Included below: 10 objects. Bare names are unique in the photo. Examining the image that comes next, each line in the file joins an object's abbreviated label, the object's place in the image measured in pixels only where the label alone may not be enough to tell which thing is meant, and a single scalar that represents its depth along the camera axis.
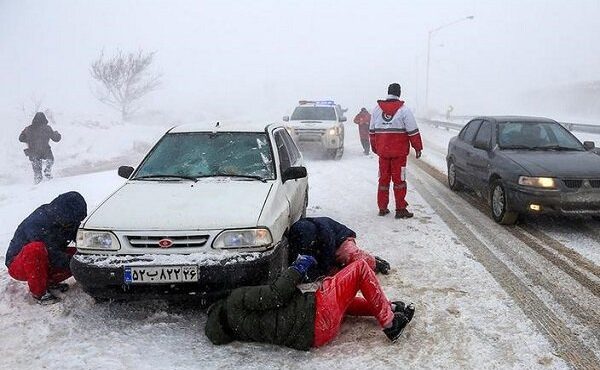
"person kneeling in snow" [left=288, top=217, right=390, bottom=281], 4.26
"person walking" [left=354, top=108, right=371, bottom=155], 16.47
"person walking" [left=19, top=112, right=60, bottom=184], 11.49
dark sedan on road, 5.96
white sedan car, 3.50
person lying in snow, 3.22
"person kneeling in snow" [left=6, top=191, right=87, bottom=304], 4.08
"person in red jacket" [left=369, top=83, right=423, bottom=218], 6.98
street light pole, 32.56
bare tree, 35.88
